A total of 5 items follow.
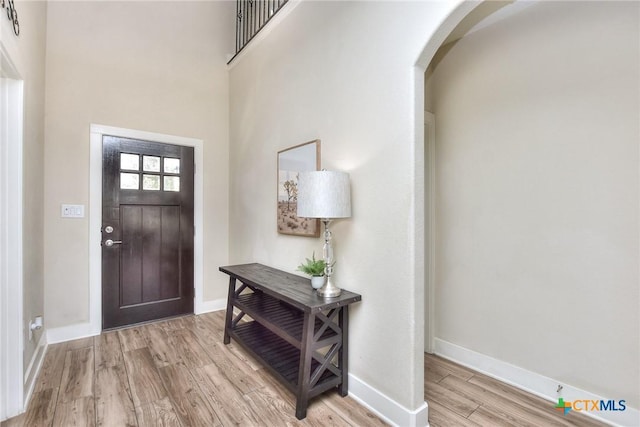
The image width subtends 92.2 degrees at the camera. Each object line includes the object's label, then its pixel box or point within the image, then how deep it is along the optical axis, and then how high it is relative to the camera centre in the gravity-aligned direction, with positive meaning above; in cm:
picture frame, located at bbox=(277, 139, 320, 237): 233 +28
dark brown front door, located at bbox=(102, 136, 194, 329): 302 -15
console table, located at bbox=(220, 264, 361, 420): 177 -75
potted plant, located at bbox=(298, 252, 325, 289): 201 -37
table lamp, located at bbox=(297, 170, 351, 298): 180 +12
